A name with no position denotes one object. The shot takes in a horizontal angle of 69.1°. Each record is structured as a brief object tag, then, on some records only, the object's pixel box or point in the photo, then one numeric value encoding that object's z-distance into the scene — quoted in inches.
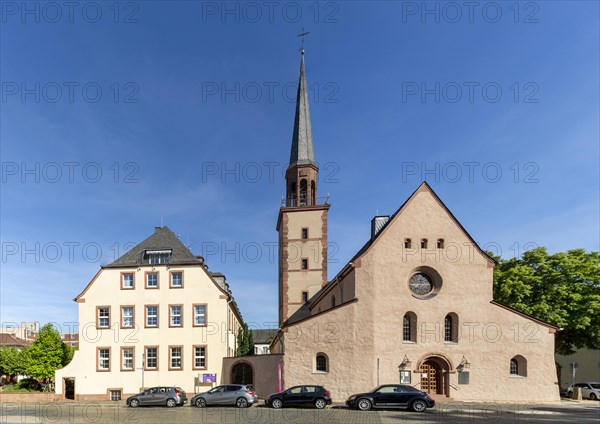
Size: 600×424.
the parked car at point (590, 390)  1373.0
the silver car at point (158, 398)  1112.8
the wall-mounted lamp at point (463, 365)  1213.7
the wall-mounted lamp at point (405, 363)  1213.1
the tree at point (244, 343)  1877.5
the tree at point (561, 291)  1408.7
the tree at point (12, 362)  2204.7
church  1212.5
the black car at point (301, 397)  1038.4
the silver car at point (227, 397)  1082.7
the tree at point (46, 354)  1608.0
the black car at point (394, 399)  983.0
